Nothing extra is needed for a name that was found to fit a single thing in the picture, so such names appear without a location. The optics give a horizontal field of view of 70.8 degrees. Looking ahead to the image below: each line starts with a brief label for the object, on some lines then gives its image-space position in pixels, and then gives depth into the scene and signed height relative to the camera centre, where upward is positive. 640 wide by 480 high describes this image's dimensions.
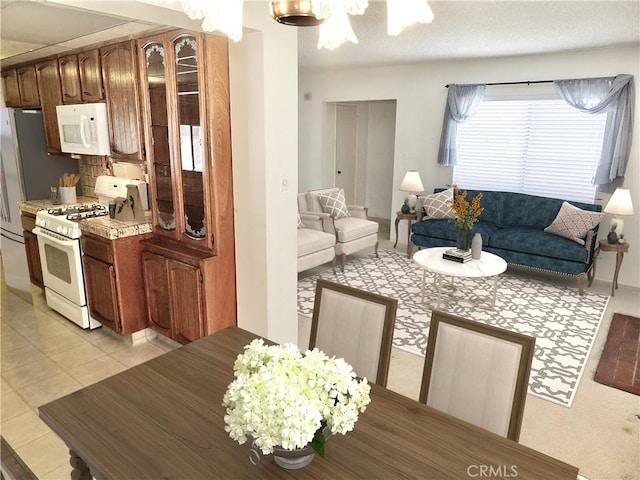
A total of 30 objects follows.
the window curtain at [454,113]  5.83 +0.30
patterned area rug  3.29 -1.61
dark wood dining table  1.25 -0.92
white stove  3.65 -1.10
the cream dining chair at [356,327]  1.90 -0.83
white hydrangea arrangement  1.08 -0.65
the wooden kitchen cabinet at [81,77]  3.73 +0.42
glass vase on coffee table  4.35 -0.97
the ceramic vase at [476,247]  4.29 -1.02
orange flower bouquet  4.18 -0.69
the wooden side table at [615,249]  4.66 -1.10
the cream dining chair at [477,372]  1.54 -0.83
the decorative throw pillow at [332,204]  5.82 -0.89
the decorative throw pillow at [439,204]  5.75 -0.86
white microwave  3.75 -0.02
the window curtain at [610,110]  4.79 +0.32
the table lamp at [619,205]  4.63 -0.64
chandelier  1.26 +0.34
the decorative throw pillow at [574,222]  4.81 -0.87
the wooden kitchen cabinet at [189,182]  2.94 -0.36
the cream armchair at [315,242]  4.92 -1.20
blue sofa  4.75 -1.09
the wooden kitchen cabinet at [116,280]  3.43 -1.17
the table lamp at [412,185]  6.02 -0.66
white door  8.05 -0.26
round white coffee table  3.98 -1.16
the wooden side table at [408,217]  6.09 -1.09
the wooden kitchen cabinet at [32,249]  4.32 -1.20
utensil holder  4.34 -0.64
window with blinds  5.23 -0.12
